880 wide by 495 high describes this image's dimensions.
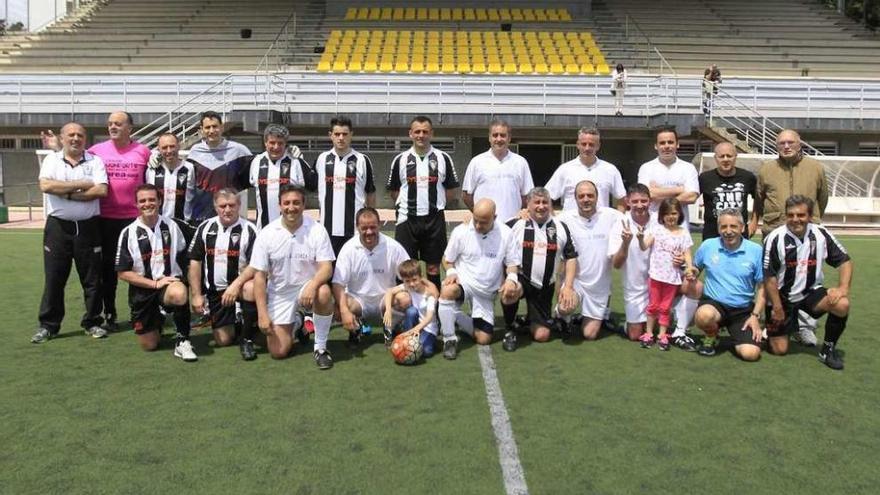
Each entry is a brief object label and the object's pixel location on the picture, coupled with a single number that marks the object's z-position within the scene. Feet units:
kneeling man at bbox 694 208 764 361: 16.78
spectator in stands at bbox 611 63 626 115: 59.67
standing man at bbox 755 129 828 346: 18.79
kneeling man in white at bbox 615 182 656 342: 18.31
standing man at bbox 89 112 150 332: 19.02
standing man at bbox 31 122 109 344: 18.06
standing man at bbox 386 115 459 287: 19.58
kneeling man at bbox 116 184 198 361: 17.12
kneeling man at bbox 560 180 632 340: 18.69
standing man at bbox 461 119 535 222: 20.07
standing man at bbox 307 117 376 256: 19.58
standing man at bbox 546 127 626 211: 19.98
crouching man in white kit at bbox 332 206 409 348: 17.20
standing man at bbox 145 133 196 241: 19.47
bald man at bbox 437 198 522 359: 17.47
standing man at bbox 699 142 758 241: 19.04
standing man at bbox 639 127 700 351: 19.43
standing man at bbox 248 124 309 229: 19.35
